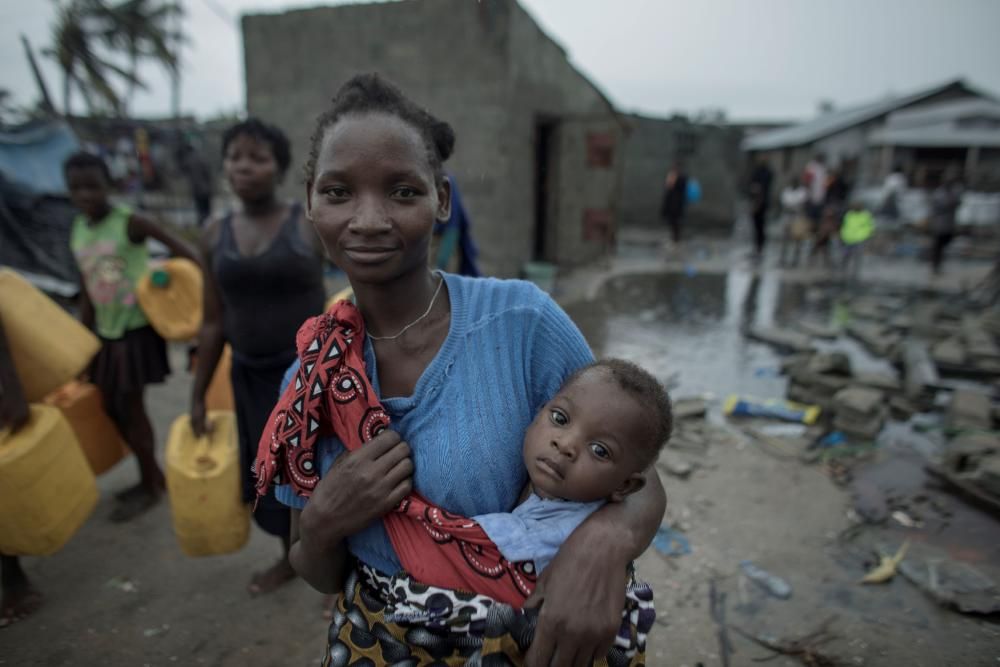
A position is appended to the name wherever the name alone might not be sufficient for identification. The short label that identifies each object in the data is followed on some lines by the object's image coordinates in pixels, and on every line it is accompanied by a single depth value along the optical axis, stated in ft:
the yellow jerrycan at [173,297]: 10.69
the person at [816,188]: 40.37
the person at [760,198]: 40.55
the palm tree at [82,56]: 46.32
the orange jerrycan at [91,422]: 10.46
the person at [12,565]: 7.73
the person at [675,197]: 43.27
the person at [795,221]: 39.81
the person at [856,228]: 34.30
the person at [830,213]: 38.06
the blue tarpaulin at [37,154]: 23.20
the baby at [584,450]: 3.60
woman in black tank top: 8.07
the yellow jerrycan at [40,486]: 7.47
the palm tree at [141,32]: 53.31
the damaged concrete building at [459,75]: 22.98
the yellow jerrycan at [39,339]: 8.20
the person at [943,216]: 35.86
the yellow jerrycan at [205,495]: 8.15
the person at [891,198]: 56.75
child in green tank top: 10.60
